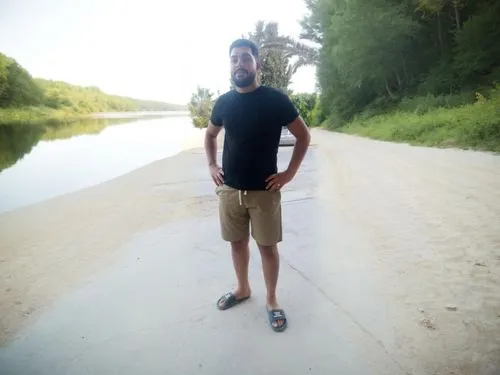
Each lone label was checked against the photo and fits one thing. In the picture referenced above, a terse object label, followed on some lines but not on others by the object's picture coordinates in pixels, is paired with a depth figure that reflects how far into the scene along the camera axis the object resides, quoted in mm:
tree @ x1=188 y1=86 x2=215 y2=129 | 31898
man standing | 1692
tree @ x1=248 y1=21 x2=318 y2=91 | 19562
